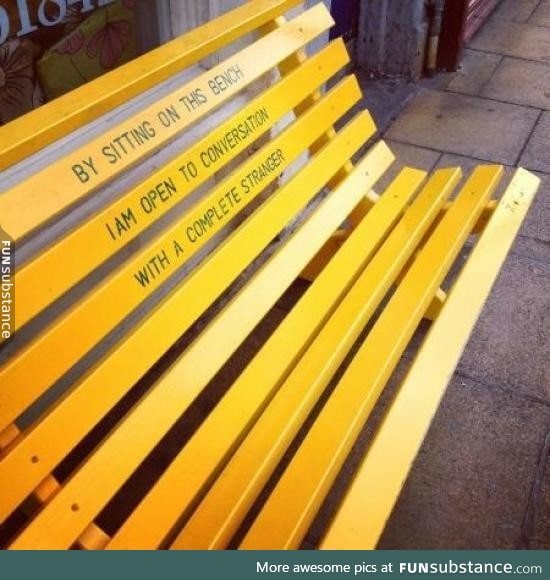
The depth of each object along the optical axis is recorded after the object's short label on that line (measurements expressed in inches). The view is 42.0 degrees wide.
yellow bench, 58.6
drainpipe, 187.5
